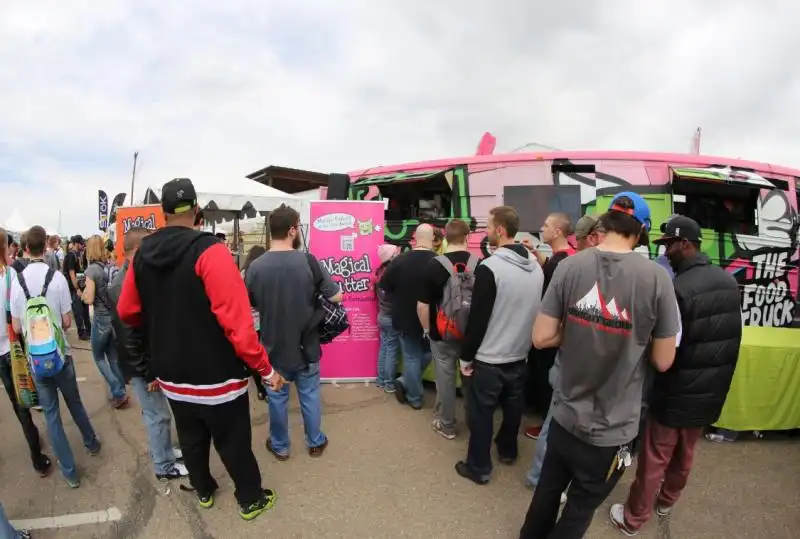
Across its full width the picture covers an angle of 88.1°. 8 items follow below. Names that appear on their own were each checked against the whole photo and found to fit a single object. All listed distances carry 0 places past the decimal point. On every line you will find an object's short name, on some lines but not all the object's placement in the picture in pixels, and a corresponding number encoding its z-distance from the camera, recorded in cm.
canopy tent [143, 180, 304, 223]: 734
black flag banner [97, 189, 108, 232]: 1853
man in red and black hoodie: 226
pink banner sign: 504
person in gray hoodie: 289
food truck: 441
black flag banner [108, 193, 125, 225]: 1499
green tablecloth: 358
